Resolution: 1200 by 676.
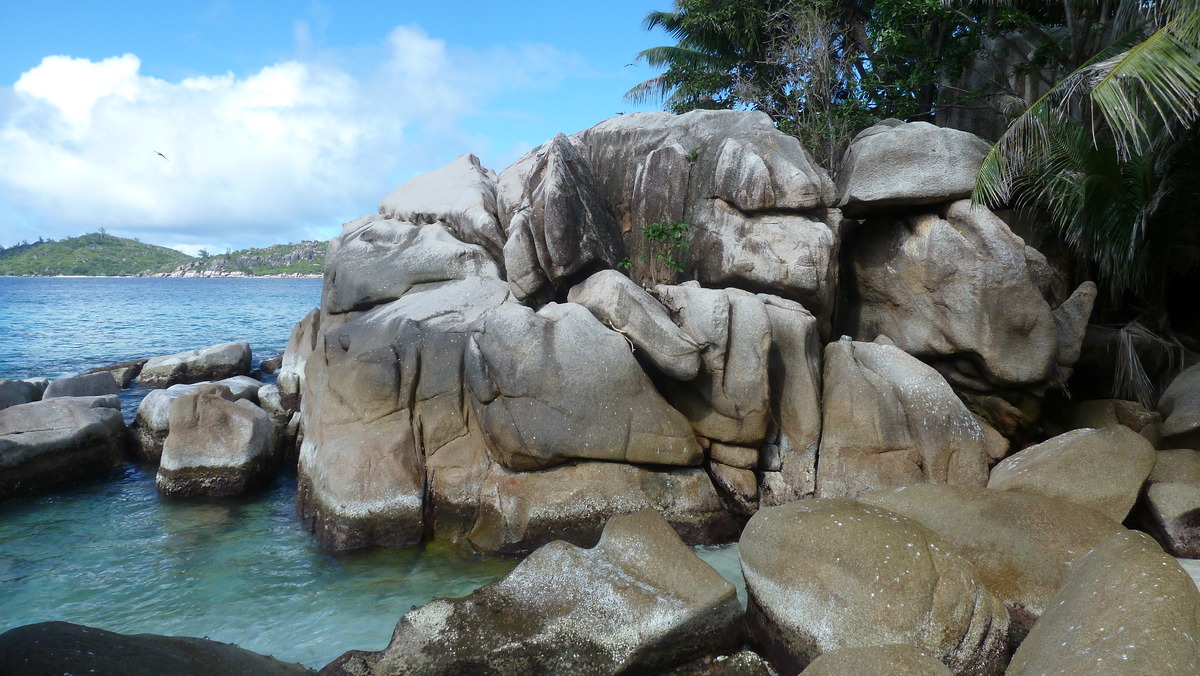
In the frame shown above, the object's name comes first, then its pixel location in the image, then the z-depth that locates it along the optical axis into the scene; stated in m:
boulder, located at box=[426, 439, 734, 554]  8.98
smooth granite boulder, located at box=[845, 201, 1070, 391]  10.73
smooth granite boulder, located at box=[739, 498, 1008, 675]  5.70
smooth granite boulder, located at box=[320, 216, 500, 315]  12.20
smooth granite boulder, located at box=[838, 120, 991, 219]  11.26
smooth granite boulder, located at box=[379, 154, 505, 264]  12.69
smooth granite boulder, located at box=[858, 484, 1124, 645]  6.38
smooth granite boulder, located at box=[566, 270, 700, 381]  9.48
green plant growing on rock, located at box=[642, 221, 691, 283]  12.26
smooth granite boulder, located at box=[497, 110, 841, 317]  11.23
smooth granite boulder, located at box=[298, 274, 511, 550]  9.38
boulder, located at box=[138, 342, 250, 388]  20.39
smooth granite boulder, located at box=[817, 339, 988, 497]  9.60
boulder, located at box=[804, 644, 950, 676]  4.77
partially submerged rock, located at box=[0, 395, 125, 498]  11.63
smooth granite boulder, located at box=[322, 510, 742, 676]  6.03
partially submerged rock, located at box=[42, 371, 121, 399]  16.62
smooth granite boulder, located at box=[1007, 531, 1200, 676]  4.21
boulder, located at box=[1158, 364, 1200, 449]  9.57
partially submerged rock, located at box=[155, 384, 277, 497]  11.47
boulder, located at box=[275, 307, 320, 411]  15.48
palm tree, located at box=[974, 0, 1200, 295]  10.38
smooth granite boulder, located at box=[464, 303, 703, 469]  9.21
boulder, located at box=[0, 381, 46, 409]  15.16
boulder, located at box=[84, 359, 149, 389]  20.23
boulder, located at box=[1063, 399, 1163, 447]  10.38
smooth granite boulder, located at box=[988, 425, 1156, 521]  7.85
